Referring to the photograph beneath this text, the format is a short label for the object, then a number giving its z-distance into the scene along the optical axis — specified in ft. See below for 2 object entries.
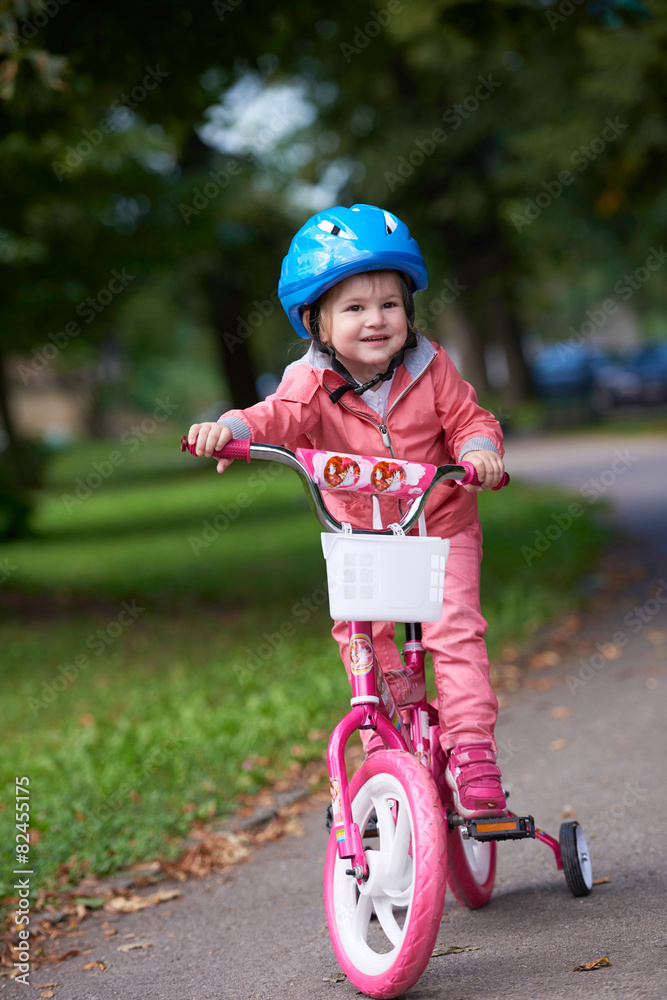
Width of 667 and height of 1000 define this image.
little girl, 19.65
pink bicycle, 17.76
